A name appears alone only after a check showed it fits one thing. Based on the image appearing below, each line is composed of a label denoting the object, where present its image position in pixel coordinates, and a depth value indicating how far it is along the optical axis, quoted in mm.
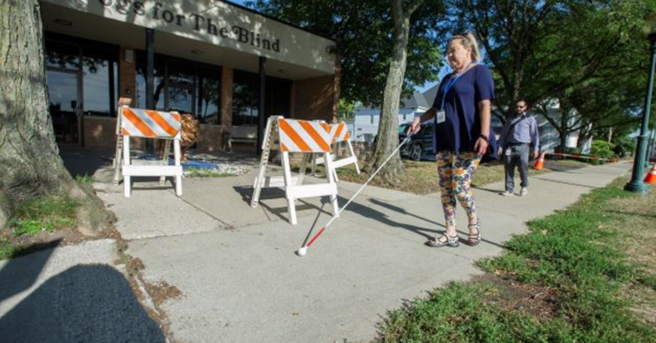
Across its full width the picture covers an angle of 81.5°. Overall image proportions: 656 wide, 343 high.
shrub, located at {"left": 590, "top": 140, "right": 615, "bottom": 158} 28525
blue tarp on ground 7925
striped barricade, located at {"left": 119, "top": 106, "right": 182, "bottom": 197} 4961
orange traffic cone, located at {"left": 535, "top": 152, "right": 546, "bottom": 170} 13777
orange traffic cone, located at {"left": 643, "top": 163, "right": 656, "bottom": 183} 9855
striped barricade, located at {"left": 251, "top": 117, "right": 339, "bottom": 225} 4383
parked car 16203
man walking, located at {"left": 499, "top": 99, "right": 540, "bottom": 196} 7082
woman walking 3422
